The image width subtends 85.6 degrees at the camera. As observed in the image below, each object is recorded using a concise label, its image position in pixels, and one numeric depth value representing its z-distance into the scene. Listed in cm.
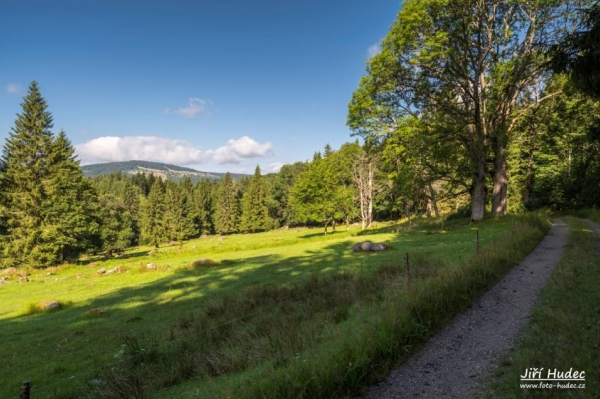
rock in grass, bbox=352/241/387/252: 2471
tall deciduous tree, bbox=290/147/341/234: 6312
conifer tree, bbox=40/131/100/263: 4394
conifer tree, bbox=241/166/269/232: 9862
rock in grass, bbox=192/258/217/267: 2907
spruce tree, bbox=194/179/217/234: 10456
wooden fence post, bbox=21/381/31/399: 464
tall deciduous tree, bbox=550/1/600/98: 890
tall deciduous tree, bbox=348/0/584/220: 2709
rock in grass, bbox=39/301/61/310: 1873
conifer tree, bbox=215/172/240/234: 9969
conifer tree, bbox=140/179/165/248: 9019
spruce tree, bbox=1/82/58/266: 4241
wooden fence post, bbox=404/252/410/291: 997
